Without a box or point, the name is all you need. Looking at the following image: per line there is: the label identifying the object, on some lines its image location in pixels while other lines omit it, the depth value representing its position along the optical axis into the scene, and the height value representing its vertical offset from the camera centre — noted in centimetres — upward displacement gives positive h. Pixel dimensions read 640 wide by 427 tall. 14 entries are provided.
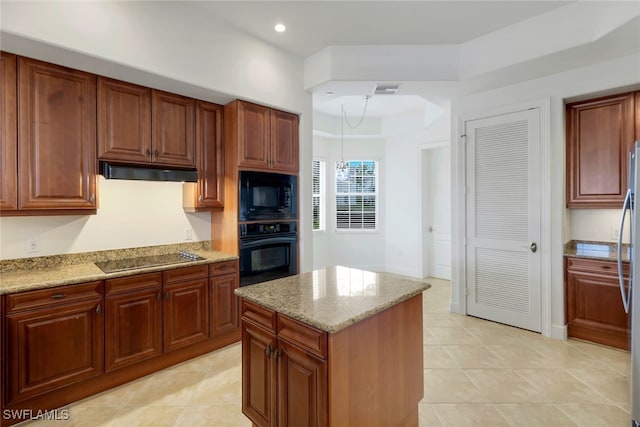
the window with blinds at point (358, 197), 626 +33
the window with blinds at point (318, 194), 614 +39
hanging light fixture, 597 +102
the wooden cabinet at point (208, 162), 314 +55
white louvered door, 332 -7
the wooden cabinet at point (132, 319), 235 -86
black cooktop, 252 -43
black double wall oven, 319 -14
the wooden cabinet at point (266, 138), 317 +84
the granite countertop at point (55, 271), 204 -44
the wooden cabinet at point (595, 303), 288 -92
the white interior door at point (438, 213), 552 -2
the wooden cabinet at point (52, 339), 197 -87
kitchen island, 139 -72
